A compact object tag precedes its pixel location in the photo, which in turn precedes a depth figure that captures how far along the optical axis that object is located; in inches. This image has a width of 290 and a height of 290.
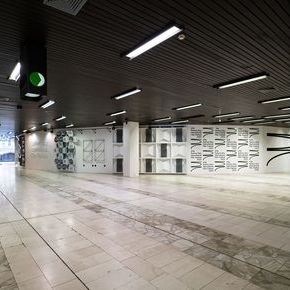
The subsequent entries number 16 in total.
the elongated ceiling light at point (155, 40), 141.3
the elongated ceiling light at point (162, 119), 514.6
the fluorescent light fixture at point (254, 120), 539.7
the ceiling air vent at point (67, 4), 113.8
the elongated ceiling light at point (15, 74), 198.2
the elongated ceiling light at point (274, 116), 478.7
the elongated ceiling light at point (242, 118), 501.7
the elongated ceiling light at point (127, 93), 274.5
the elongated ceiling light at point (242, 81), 223.5
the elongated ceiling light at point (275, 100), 320.8
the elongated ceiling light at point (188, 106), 369.4
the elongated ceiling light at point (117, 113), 430.0
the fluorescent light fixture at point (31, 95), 153.2
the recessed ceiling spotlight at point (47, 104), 337.3
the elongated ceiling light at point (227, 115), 449.6
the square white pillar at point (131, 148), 547.8
